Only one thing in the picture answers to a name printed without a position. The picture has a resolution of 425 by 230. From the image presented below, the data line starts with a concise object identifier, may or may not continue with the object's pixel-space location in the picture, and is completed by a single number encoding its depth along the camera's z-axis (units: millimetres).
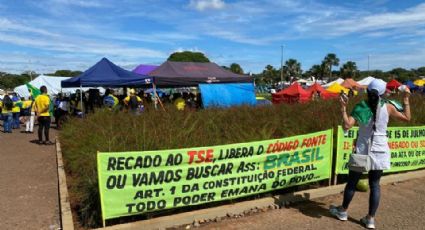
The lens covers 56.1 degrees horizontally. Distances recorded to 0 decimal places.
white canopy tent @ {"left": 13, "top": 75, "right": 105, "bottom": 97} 29192
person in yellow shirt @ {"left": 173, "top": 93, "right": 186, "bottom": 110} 9773
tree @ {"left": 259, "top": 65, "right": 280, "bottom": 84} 115500
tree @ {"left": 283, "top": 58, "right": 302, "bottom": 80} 113944
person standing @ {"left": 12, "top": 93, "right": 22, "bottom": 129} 19344
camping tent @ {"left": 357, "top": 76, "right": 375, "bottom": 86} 36934
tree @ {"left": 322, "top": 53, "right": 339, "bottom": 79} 101562
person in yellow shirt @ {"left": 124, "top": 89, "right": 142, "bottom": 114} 13480
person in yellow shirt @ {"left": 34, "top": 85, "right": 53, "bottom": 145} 12242
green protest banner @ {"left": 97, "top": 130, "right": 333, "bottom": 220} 4859
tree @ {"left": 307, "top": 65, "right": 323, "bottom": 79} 104000
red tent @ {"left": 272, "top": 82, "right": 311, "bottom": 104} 24577
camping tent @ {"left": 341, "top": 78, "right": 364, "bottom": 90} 32244
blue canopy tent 15844
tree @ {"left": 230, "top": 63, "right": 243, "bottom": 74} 103856
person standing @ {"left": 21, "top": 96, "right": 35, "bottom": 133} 17361
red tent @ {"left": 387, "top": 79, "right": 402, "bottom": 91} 25009
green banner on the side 7035
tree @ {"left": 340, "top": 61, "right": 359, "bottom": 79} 94750
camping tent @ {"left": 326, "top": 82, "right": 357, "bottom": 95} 28681
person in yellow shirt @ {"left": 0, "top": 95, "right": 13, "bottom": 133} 18172
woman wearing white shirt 4969
